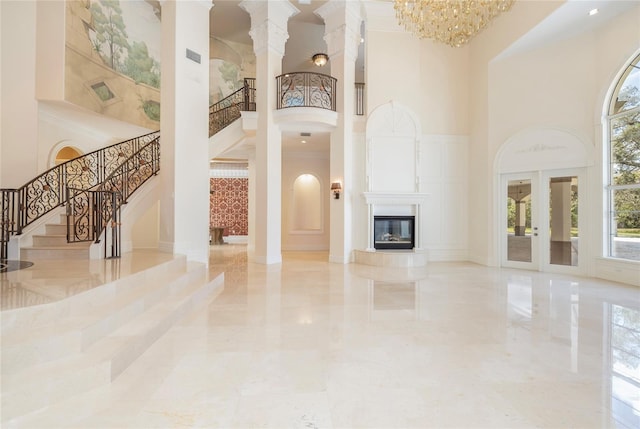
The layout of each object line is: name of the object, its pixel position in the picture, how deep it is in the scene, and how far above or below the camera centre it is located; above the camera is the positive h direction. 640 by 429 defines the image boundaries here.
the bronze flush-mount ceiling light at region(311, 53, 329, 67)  10.37 +4.85
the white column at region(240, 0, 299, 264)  8.55 +2.26
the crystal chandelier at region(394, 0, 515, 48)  4.87 +3.00
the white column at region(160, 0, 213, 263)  7.06 +1.88
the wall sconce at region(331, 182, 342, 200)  8.94 +0.71
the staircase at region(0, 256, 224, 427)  2.19 -1.07
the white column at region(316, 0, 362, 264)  8.86 +2.89
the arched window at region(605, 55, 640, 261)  6.32 +0.99
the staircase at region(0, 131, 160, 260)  5.66 +0.20
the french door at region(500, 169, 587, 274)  7.27 -0.07
